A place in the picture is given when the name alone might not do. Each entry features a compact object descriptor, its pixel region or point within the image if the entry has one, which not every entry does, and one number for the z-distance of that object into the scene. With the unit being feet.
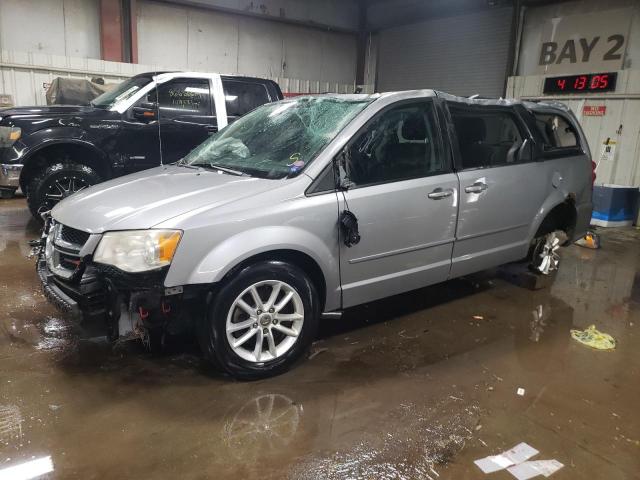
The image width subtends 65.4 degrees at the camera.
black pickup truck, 17.61
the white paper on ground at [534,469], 6.90
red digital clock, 29.12
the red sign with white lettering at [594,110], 29.48
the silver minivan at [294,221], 8.19
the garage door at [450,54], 36.32
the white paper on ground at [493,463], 7.00
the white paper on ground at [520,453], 7.23
